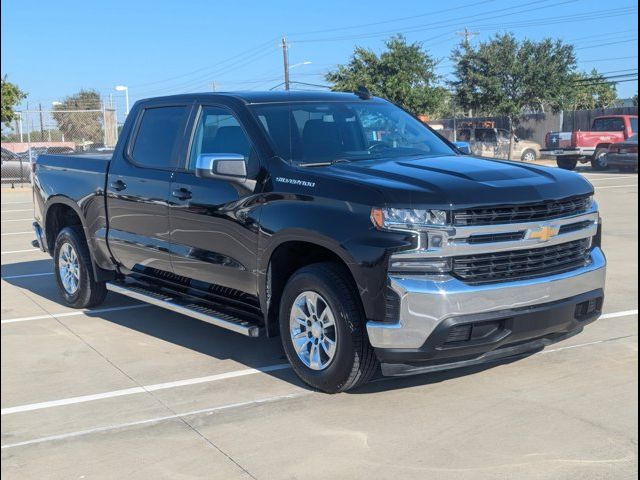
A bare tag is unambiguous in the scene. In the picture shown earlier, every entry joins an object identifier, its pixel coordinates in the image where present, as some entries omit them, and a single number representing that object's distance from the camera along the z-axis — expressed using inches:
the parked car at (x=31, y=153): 955.6
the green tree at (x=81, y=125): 1198.9
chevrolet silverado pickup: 184.7
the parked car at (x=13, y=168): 1061.1
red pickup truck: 1150.0
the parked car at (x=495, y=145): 1433.3
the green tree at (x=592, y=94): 1703.6
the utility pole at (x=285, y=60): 1797.5
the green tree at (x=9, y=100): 1034.1
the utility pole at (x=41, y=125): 1064.8
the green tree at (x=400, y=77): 1501.0
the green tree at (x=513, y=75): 1635.1
